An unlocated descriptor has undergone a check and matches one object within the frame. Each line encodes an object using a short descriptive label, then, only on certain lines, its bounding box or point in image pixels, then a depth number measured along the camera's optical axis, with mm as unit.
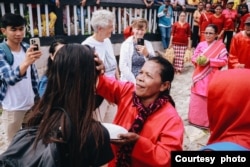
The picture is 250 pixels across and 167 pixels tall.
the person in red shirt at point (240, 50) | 4719
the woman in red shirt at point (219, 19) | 8781
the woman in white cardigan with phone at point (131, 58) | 3689
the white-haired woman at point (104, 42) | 3344
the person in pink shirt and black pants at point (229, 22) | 9141
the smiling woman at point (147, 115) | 1596
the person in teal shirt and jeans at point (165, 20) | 8648
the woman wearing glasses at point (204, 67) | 4469
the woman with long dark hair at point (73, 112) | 1288
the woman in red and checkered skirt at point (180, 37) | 8172
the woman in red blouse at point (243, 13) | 9231
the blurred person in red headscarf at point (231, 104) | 1457
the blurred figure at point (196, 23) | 9625
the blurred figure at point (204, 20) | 8805
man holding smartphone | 2748
